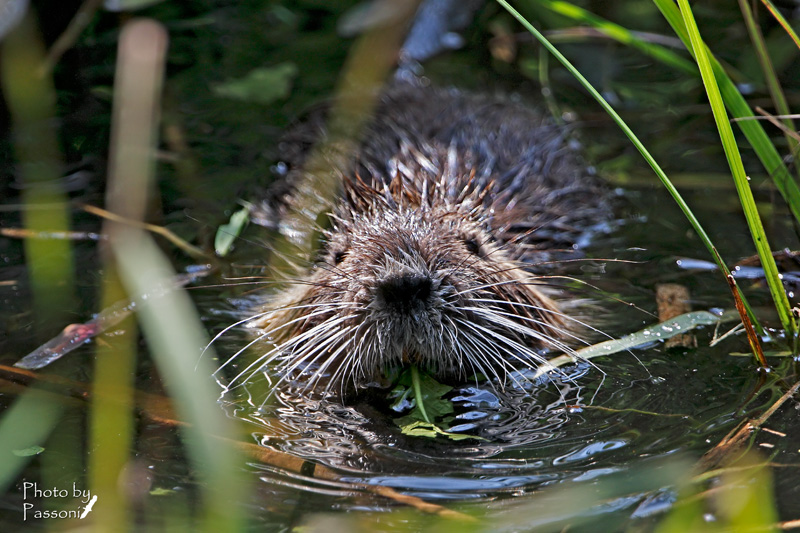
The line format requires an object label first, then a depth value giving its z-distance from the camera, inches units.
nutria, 211.9
